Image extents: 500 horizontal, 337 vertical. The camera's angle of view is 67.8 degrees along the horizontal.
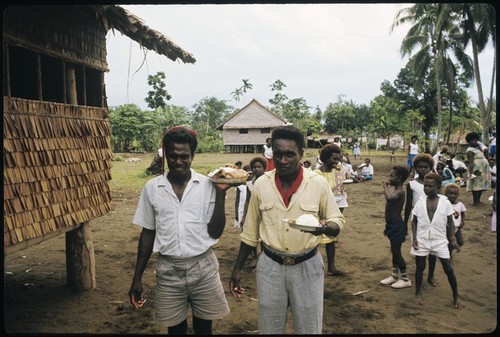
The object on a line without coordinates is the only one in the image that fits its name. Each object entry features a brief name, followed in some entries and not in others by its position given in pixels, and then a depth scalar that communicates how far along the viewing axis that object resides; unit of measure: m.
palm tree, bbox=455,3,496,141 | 16.41
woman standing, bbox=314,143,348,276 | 5.41
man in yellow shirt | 2.57
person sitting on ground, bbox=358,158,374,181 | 16.50
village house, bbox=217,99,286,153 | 36.09
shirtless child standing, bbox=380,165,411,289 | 4.82
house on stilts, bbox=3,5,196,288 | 3.56
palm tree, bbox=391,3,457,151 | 21.00
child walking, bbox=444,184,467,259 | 5.24
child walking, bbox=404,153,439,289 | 4.85
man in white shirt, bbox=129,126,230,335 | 2.73
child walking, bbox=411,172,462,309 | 4.30
